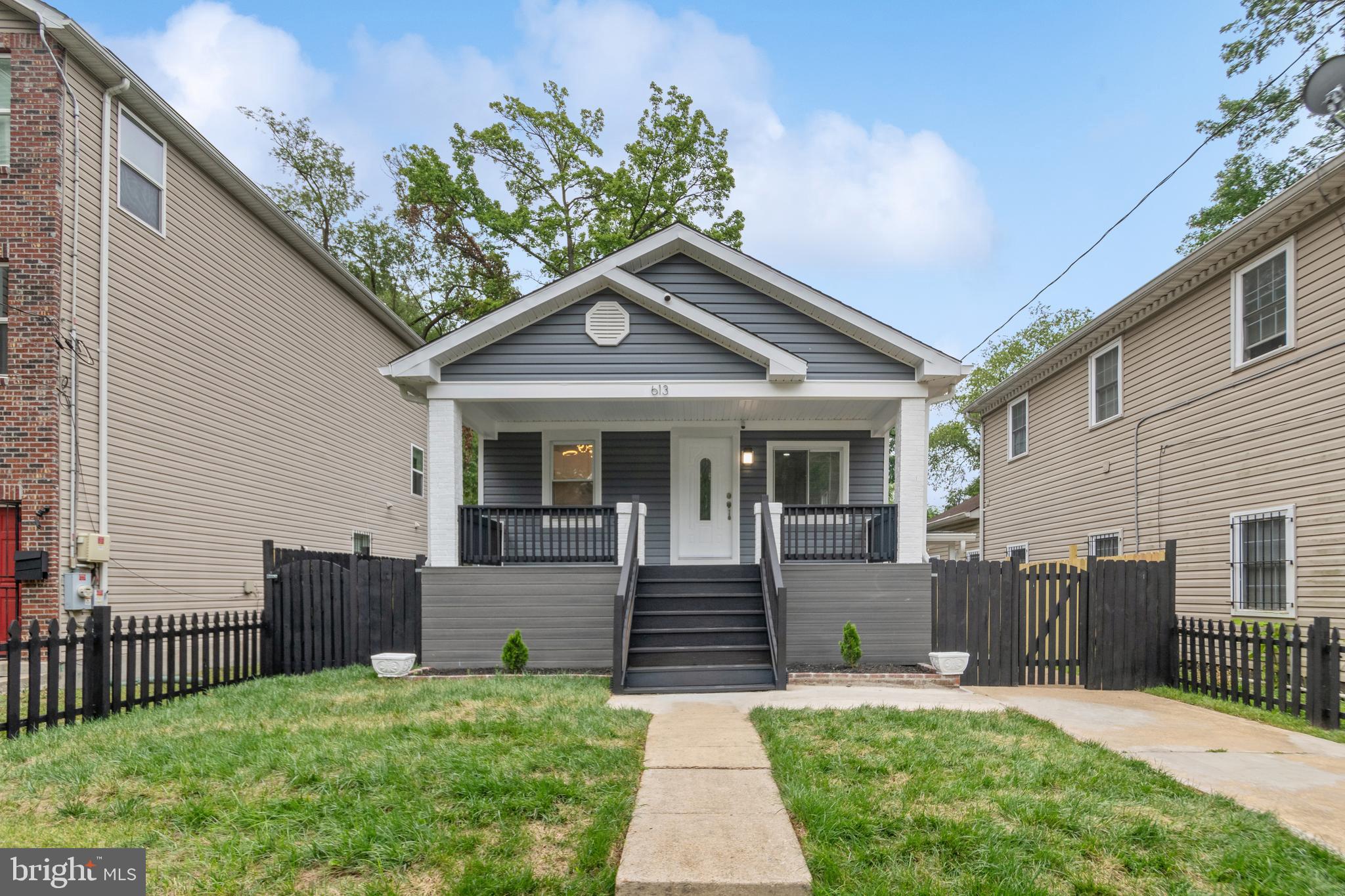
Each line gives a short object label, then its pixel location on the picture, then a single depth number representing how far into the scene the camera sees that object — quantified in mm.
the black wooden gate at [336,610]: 8992
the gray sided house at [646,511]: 9008
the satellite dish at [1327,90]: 5879
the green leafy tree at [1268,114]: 16641
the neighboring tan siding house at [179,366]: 8555
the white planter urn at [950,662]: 8078
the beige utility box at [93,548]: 8422
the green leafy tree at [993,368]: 34531
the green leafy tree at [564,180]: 22859
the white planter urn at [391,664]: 8258
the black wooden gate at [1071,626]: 8297
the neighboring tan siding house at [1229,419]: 8367
